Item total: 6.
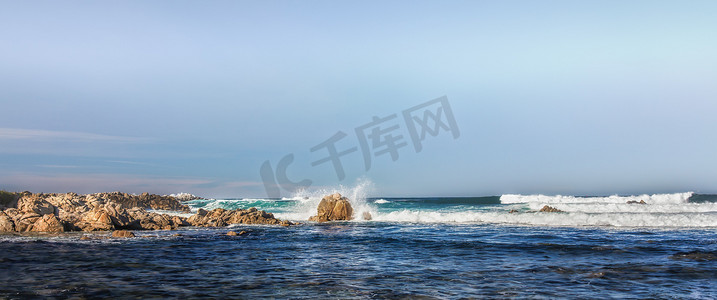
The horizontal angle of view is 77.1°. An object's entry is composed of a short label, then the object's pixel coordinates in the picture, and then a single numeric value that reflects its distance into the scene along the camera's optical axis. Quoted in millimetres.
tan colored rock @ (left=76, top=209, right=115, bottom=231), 26427
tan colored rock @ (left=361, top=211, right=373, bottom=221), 39344
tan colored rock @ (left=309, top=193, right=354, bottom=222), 38500
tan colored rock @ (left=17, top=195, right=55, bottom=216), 27536
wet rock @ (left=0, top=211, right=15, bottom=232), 24639
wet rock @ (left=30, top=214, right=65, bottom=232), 25003
